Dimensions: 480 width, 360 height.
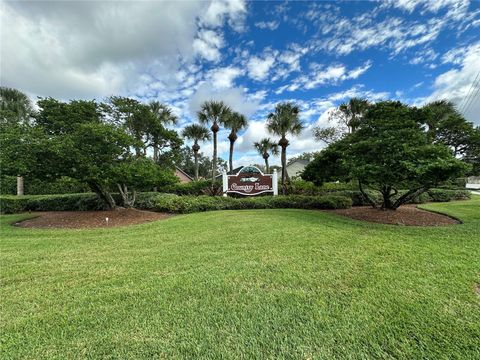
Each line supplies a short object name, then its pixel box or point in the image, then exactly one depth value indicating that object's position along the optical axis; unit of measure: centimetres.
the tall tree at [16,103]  1888
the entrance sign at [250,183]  1398
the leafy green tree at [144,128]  1094
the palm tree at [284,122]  1736
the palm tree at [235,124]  1909
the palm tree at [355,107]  1783
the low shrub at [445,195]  1454
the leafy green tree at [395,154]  648
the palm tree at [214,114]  1805
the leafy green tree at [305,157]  4341
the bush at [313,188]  1520
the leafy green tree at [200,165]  4759
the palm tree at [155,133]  1187
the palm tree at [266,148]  3228
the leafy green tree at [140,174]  862
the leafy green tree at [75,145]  820
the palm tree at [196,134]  2516
